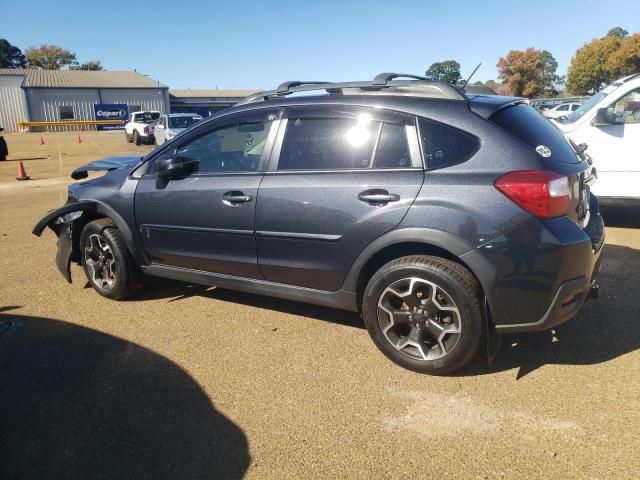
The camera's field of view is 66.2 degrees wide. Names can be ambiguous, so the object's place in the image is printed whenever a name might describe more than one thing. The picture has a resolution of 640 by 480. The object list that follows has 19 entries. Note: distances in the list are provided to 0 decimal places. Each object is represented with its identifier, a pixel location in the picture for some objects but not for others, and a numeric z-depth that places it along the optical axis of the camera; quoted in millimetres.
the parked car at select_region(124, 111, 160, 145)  24984
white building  46594
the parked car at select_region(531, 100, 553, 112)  32125
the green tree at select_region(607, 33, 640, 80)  56250
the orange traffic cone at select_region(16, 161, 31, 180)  13445
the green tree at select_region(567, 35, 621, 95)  61062
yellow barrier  44406
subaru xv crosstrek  2783
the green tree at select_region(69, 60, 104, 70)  90900
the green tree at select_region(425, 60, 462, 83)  97438
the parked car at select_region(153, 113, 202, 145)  19598
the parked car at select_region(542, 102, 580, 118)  26828
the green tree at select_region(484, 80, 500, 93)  82088
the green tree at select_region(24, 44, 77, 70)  86875
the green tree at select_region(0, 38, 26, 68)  94312
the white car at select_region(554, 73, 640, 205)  6227
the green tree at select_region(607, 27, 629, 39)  102894
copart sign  48281
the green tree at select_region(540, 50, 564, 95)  80312
